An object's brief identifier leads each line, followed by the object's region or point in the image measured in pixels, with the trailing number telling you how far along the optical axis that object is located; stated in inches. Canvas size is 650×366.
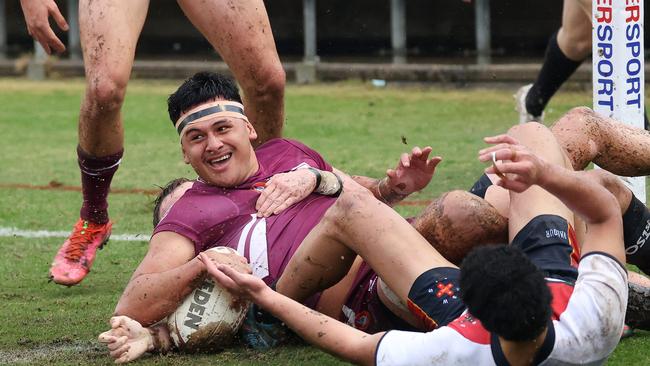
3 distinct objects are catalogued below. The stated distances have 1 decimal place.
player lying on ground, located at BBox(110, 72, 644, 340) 356.5
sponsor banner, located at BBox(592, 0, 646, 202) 476.1
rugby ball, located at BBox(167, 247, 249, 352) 355.9
